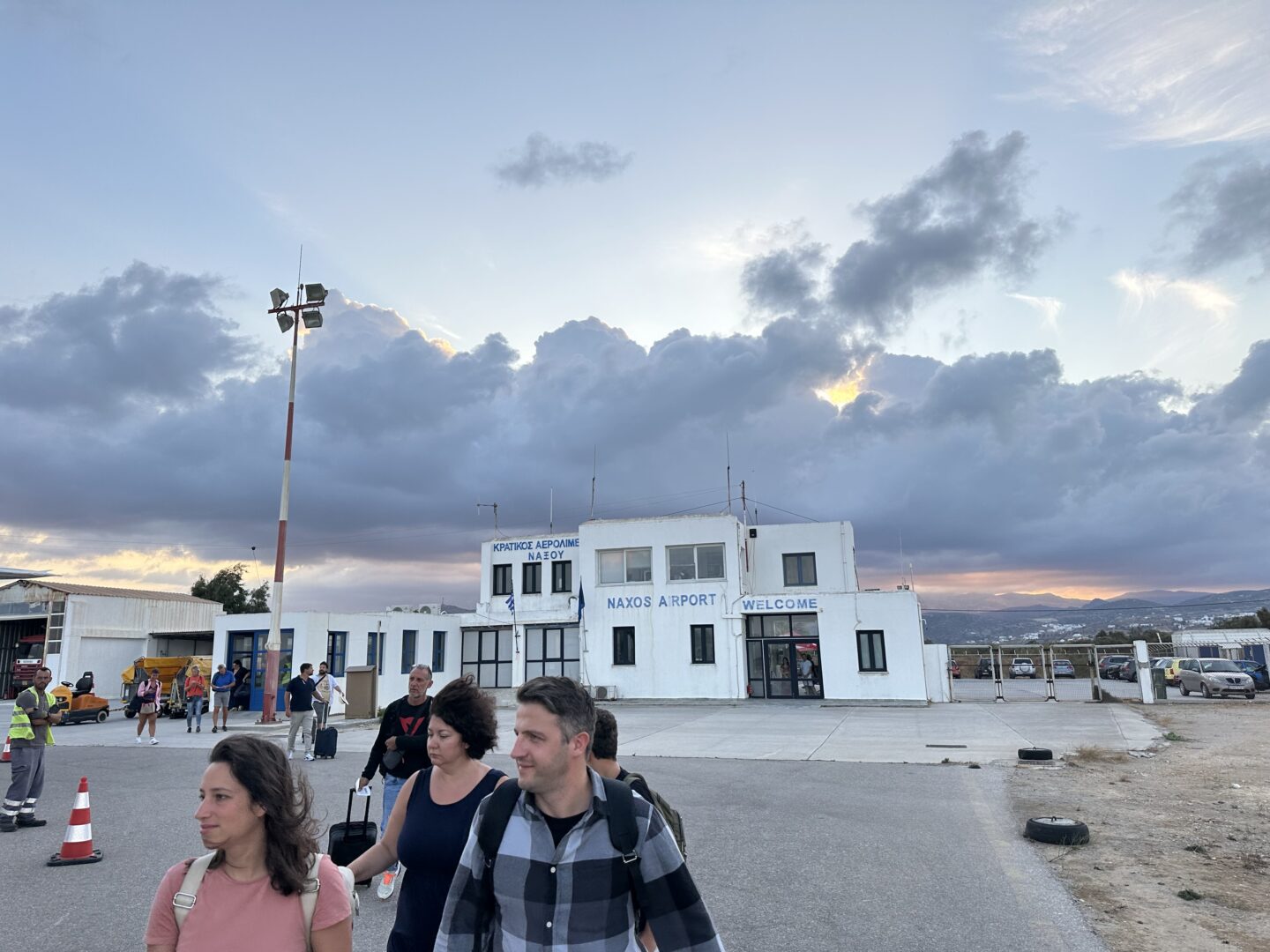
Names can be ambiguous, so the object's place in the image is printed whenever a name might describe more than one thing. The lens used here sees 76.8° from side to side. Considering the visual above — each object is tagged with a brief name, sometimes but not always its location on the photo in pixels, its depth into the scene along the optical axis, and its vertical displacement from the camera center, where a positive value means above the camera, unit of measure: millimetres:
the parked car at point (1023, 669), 53306 -2433
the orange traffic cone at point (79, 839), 7496 -1733
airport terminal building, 30062 +641
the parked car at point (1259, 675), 34516 -2045
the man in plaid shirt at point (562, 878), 2332 -688
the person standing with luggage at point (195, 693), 20734 -1099
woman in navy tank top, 3262 -713
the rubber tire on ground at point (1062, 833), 8094 -2009
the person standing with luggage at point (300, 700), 15914 -1027
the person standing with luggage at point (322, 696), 17188 -1048
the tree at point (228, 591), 60500 +4418
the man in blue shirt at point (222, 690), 20781 -1068
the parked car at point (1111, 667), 48469 -2294
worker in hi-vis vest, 8773 -1051
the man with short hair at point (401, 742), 5512 -667
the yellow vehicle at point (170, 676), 25859 -916
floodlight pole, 20703 +1439
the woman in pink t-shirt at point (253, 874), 2400 -687
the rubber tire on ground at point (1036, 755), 13953 -2104
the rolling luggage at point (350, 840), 4844 -1159
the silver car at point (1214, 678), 29297 -1828
